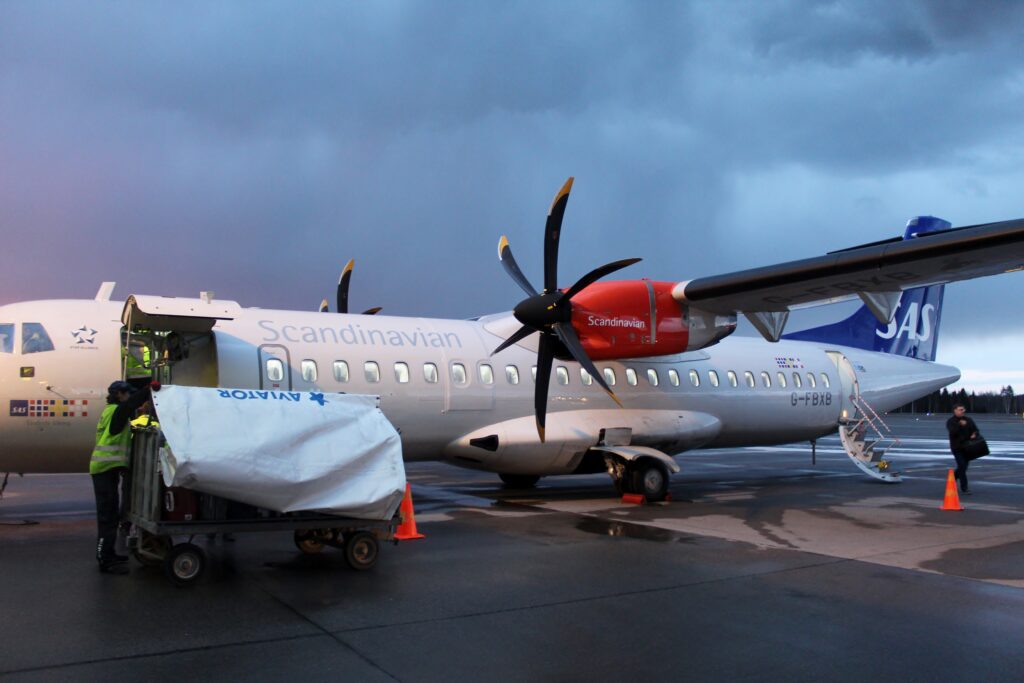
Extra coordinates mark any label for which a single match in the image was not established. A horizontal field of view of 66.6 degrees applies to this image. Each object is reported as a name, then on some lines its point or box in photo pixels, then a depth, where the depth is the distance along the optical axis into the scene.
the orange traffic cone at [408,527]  9.58
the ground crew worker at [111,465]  7.55
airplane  10.30
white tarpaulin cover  7.05
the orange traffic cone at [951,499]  12.88
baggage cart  7.13
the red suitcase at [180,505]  7.19
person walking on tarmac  15.01
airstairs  17.34
